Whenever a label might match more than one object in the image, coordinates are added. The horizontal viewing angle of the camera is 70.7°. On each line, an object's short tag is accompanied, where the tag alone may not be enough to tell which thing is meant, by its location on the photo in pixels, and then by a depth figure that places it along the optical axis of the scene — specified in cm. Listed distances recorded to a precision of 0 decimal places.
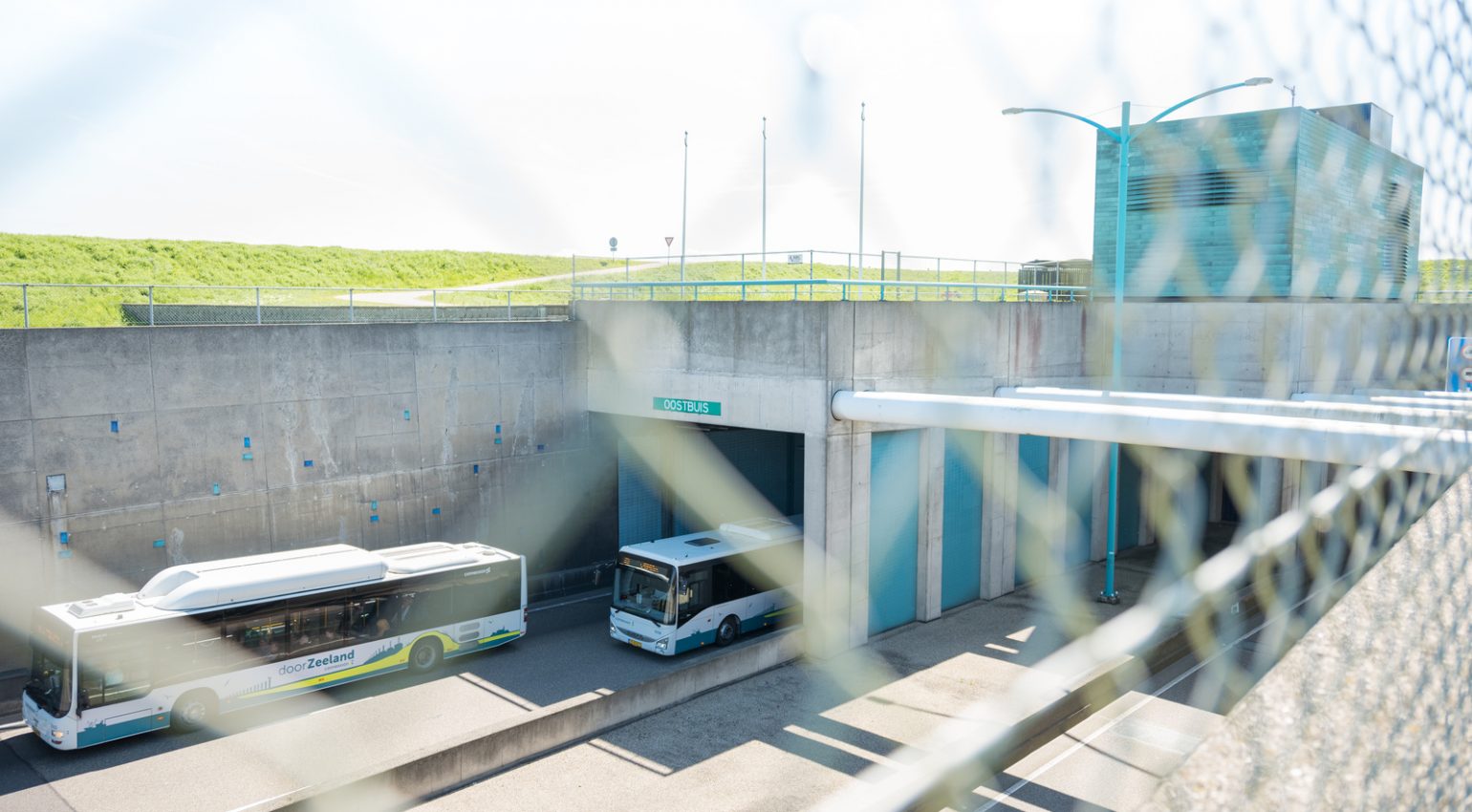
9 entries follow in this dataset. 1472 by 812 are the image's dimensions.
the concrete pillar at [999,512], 1897
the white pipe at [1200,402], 1320
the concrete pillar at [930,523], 1780
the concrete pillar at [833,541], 1579
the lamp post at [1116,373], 1641
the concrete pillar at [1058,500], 2033
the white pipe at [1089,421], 1072
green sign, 1781
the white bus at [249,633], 1234
